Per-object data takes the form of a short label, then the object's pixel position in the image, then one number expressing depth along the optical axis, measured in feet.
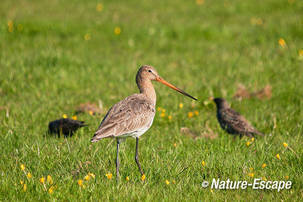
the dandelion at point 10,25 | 91.45
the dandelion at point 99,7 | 108.66
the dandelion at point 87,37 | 90.39
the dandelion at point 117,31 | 92.53
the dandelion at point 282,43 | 80.94
